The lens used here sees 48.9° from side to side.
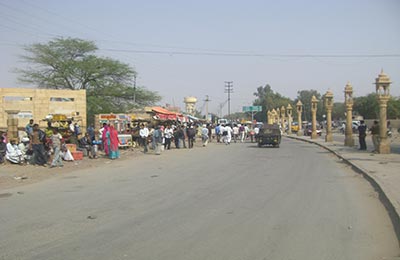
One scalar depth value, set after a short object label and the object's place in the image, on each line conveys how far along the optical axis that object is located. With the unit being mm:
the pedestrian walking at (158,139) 25312
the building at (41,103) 31875
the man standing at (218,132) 39603
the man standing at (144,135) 26347
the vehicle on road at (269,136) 30734
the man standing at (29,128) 20114
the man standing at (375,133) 23103
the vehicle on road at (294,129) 76812
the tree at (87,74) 47844
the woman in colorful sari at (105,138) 22342
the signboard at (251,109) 104162
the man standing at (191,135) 31473
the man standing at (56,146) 17980
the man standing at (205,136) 33719
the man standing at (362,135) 25398
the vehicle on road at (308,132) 57003
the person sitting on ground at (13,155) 18734
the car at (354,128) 58753
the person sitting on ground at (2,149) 18586
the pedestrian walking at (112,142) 21844
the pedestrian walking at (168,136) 29938
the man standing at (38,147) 18250
